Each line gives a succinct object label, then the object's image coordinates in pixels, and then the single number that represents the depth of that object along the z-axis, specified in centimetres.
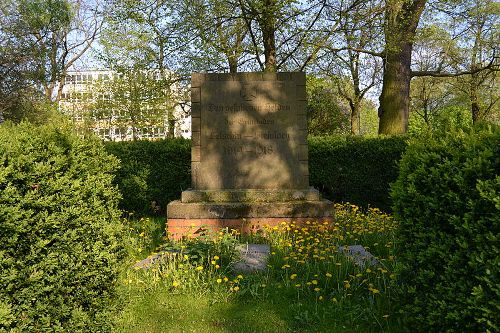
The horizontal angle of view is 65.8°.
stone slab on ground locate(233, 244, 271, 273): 496
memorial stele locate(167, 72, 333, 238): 724
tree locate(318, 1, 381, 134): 1061
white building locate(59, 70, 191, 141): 2333
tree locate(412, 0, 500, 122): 1414
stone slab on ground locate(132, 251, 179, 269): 497
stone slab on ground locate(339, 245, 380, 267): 495
